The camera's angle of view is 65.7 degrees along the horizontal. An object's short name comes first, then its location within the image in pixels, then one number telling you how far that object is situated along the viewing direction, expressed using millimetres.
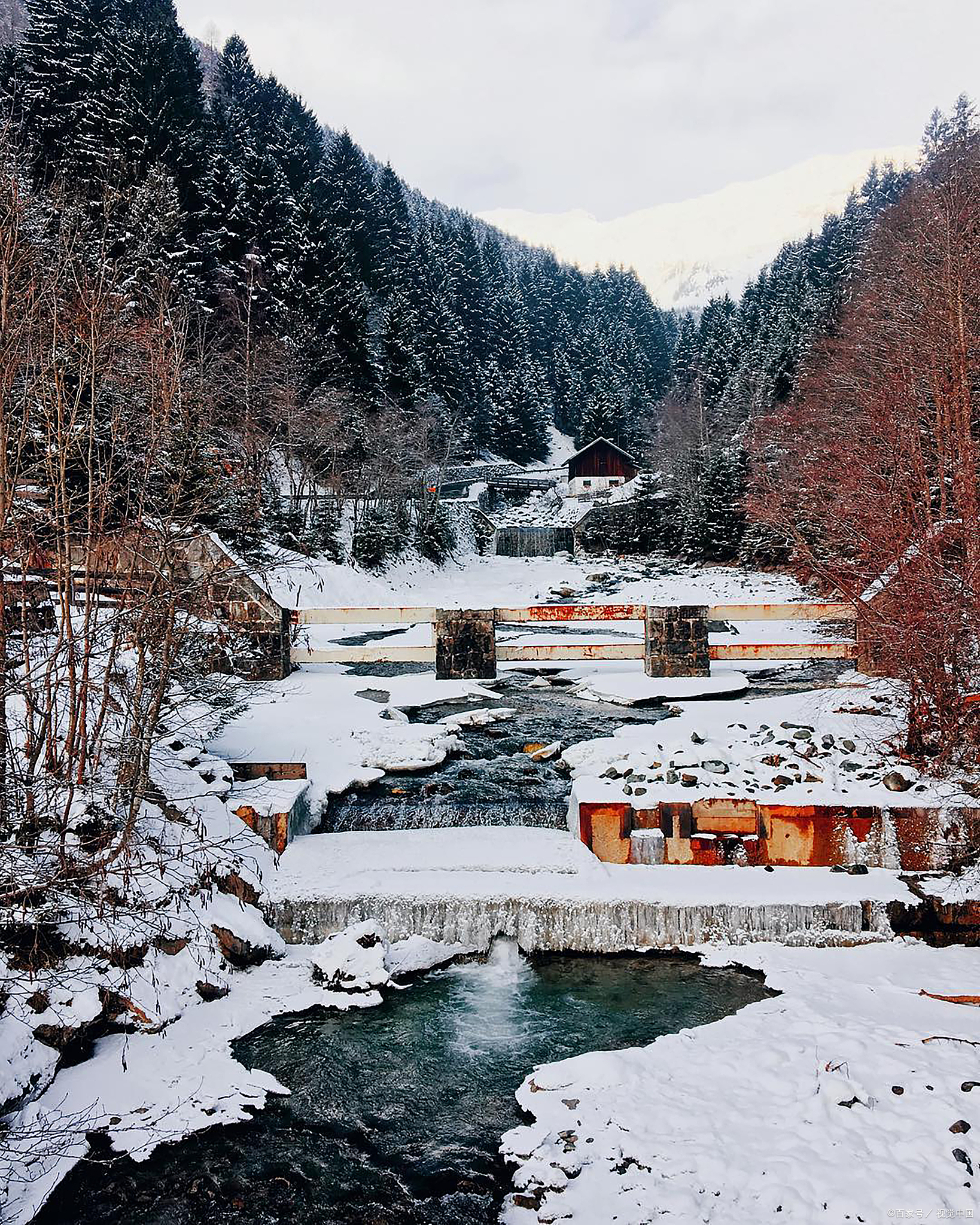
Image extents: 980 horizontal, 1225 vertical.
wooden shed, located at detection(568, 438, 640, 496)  55250
